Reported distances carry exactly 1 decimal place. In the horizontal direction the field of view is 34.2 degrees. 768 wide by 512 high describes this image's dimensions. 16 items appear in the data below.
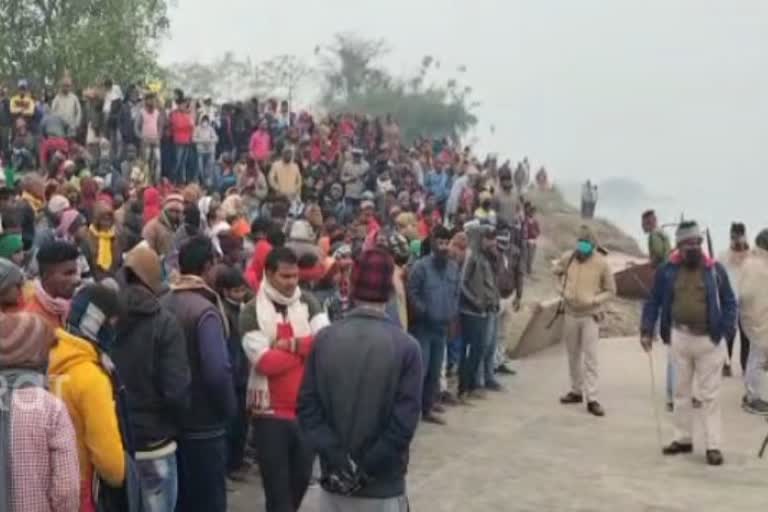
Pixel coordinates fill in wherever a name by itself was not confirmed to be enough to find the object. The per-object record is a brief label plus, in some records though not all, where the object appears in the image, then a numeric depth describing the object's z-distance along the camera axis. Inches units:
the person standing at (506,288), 498.0
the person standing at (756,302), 462.9
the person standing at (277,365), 256.8
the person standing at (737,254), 500.4
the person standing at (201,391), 237.5
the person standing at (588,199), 1384.1
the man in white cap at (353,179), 769.6
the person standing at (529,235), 858.6
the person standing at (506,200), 677.9
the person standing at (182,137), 778.2
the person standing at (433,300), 426.6
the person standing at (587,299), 466.0
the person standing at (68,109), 741.3
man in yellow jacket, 180.4
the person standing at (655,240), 530.9
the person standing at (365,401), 200.7
